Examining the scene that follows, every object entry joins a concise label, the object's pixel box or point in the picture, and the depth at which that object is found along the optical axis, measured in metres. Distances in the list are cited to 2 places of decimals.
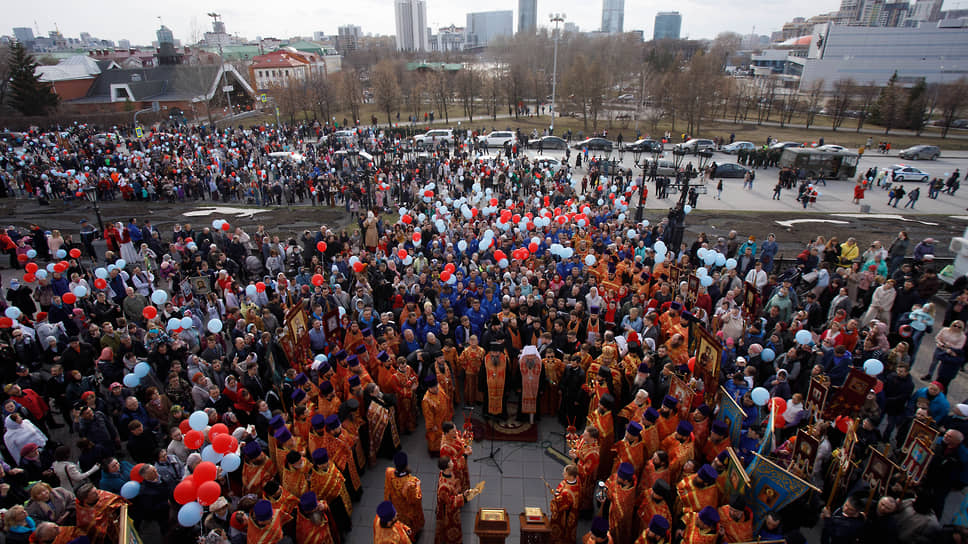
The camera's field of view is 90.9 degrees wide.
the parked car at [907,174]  26.91
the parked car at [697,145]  34.80
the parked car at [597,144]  34.66
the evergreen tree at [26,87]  43.72
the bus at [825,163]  27.73
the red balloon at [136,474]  5.62
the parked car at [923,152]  33.59
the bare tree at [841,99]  46.75
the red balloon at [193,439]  5.84
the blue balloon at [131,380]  7.48
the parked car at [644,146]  35.03
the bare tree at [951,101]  42.19
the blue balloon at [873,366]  6.98
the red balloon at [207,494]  4.95
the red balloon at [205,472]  5.22
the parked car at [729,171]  28.53
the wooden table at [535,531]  4.93
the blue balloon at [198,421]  6.03
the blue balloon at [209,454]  5.61
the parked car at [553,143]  36.03
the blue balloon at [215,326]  8.80
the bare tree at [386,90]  47.78
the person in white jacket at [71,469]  5.64
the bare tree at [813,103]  49.56
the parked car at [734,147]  36.12
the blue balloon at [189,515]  4.77
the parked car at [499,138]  36.44
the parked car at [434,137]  35.75
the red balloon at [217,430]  5.75
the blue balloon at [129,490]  5.44
